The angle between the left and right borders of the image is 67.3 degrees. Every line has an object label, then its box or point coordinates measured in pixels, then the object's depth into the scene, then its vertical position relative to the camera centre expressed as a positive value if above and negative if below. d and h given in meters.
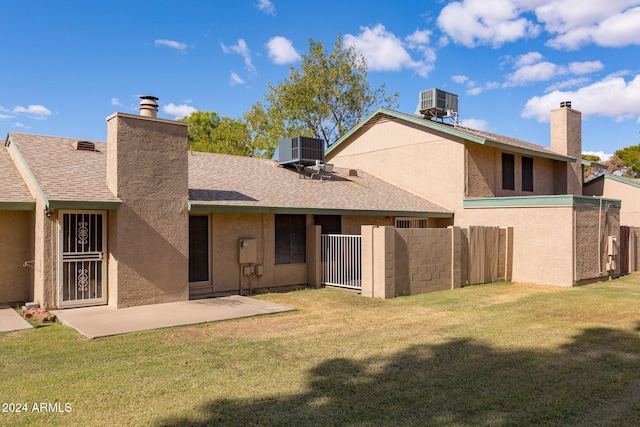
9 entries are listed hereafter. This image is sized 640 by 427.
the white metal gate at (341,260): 14.13 -1.12
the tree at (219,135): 42.91 +8.67
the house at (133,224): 10.96 -0.02
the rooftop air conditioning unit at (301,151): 18.95 +2.91
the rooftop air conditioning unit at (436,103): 21.70 +5.50
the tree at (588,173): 52.94 +5.53
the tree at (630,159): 54.72 +7.38
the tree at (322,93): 37.56 +10.33
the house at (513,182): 16.20 +1.77
